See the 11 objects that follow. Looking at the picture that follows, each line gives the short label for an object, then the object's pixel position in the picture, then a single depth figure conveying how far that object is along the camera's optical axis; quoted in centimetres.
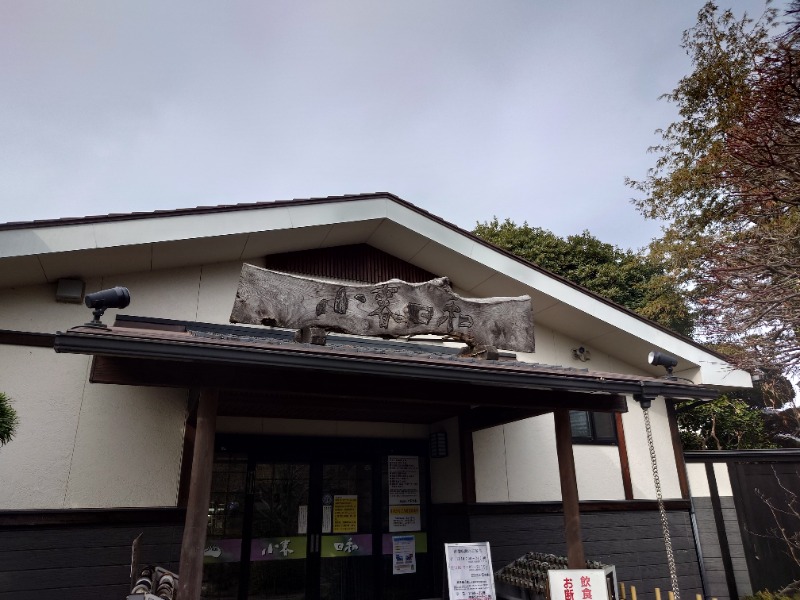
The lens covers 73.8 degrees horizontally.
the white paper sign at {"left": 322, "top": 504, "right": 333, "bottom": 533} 762
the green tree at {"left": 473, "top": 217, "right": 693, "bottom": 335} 2023
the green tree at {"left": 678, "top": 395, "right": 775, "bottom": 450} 1483
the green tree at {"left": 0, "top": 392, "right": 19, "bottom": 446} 433
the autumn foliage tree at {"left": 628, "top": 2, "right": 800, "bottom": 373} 615
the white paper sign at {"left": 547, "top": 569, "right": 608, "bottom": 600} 541
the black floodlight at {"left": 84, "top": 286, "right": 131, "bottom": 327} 412
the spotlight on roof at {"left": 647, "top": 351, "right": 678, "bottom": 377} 607
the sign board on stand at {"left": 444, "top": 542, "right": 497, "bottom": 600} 616
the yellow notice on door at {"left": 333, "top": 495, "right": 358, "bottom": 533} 772
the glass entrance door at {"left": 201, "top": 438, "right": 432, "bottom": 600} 705
